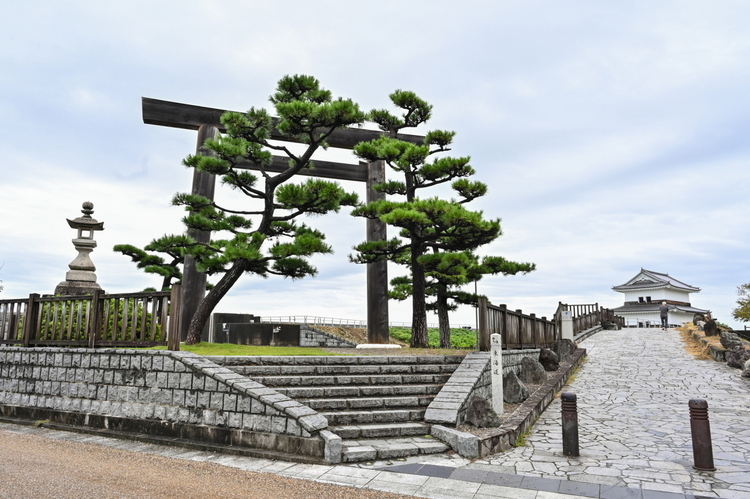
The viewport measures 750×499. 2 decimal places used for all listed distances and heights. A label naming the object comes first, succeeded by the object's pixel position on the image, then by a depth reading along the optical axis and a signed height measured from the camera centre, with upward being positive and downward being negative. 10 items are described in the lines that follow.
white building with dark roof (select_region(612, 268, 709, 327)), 39.81 +2.56
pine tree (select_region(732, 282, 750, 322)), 28.70 +1.22
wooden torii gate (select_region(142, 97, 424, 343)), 13.56 +4.91
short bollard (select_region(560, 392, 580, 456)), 6.24 -1.29
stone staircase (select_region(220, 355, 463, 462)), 6.51 -1.07
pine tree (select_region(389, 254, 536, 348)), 13.03 +1.50
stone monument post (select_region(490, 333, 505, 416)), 7.96 -0.79
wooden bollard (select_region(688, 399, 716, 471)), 5.62 -1.28
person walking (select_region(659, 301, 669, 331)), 27.61 +0.77
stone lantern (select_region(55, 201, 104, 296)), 13.98 +1.81
